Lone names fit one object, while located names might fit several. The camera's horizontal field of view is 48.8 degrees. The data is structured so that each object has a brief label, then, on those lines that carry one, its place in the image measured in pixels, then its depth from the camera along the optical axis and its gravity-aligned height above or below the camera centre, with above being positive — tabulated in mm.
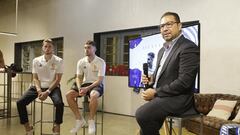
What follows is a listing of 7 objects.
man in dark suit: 1856 -108
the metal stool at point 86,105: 3868 -575
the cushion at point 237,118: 3473 -666
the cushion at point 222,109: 3666 -581
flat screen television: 4383 +246
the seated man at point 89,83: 3498 -220
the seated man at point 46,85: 3520 -252
